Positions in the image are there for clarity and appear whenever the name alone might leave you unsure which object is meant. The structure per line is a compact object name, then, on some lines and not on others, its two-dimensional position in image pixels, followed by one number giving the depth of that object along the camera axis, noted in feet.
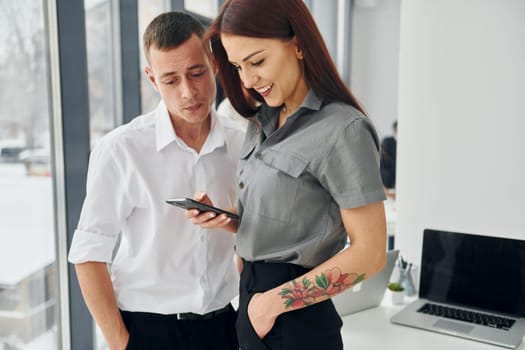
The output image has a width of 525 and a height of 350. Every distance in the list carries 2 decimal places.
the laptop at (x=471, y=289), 6.47
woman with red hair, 3.95
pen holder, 7.68
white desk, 6.09
